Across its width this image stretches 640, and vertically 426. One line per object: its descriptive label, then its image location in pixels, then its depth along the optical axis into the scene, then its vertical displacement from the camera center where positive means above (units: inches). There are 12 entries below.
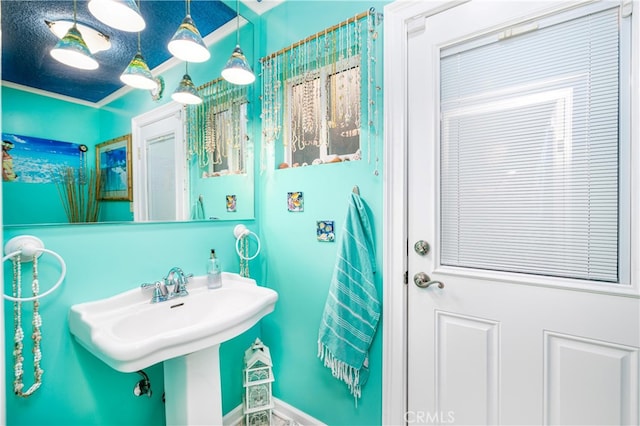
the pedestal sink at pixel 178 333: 33.7 -17.3
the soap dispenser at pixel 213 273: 54.6 -12.7
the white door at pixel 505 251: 35.0 -6.4
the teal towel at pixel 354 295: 49.6 -15.4
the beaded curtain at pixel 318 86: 50.3 +24.8
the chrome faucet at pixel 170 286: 46.8 -13.2
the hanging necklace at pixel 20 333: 35.9 -16.1
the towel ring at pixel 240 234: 61.5 -5.6
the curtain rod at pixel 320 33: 49.9 +34.1
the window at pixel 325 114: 53.3 +18.9
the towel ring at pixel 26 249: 34.6 -4.9
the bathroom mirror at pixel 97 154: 37.1 +9.0
